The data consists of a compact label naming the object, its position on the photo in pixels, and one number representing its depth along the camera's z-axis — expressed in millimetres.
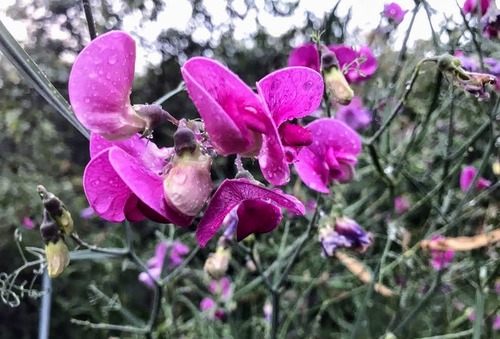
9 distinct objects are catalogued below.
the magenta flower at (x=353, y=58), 162
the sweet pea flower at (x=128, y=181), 69
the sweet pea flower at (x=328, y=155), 126
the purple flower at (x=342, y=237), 164
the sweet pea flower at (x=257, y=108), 66
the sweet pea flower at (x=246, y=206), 72
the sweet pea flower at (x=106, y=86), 69
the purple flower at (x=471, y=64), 177
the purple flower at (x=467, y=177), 256
